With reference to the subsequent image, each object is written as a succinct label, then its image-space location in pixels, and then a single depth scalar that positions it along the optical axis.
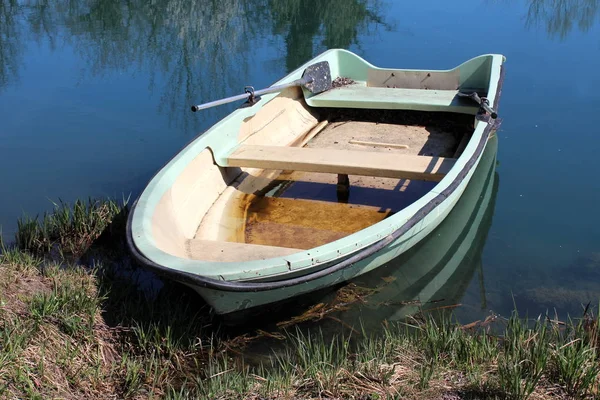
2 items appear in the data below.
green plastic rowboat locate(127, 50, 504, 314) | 3.56
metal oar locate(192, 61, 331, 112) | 5.83
